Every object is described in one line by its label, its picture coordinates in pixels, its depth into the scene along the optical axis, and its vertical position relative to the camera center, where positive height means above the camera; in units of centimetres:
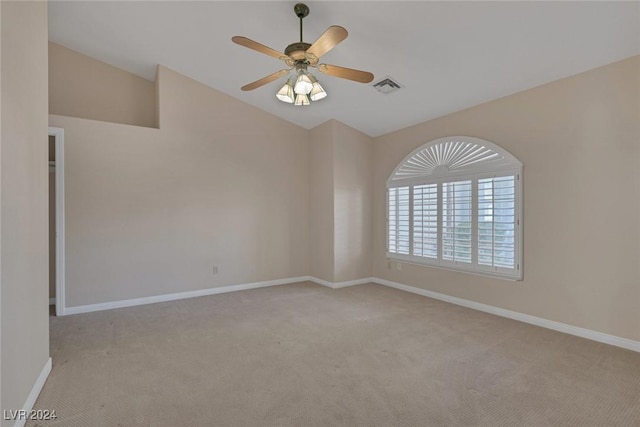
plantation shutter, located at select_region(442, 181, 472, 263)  424 -16
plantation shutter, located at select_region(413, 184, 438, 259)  470 -17
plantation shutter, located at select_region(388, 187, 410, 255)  517 -18
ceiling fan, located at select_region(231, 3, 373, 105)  245 +127
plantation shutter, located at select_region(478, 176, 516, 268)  378 -15
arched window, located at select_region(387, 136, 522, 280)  381 +2
